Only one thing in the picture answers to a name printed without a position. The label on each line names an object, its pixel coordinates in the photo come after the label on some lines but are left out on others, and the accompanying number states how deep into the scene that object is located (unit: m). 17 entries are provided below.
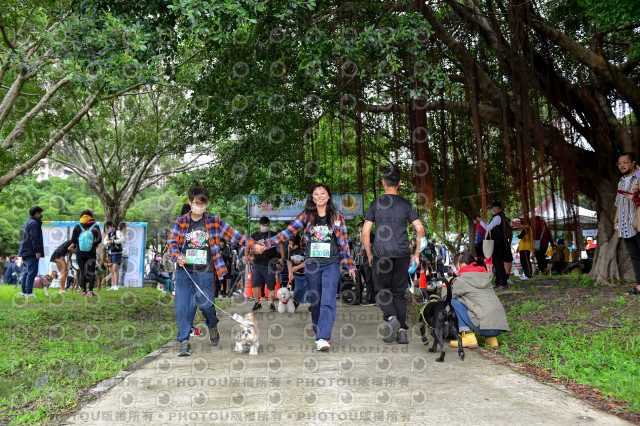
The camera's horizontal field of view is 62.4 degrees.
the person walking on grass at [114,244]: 12.20
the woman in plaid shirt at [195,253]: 5.43
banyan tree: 7.33
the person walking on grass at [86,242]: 10.50
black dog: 4.86
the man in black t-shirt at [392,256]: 5.66
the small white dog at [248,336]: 5.18
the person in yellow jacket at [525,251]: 12.30
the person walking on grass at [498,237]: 10.24
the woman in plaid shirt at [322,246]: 5.59
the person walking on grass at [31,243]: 10.07
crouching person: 5.11
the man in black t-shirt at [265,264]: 8.91
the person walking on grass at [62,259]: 11.87
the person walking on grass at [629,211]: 6.80
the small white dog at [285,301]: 9.01
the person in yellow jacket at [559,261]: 16.49
